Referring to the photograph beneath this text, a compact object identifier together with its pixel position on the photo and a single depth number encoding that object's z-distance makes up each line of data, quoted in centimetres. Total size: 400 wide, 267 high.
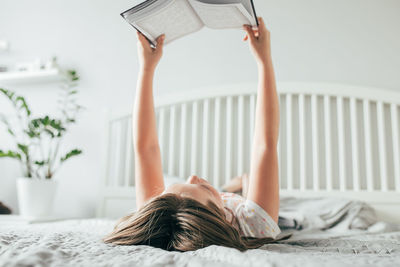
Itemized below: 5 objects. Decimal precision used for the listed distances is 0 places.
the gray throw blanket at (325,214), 105
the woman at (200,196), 56
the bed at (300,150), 123
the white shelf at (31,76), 195
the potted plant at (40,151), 151
